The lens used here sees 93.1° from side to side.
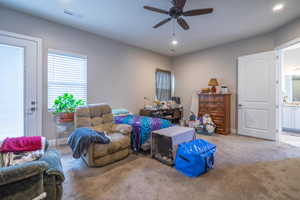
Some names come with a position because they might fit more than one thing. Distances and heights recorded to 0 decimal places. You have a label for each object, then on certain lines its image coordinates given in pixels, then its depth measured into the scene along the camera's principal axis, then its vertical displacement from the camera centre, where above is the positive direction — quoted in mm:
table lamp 4609 +589
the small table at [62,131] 3141 -757
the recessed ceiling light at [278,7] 2662 +1793
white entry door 2678 +233
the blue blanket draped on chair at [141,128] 2893 -580
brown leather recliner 2344 -664
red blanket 1356 -458
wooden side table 4755 -485
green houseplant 3031 -188
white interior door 3809 +147
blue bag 2145 -902
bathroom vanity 4574 -552
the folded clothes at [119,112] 3782 -333
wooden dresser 4387 -302
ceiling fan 2223 +1501
